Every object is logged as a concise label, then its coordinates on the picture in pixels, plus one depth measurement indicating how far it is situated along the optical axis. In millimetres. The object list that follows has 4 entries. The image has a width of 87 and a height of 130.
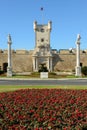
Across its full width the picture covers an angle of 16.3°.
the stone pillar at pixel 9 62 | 50344
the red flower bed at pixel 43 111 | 7445
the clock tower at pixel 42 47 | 76688
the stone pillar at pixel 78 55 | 51503
